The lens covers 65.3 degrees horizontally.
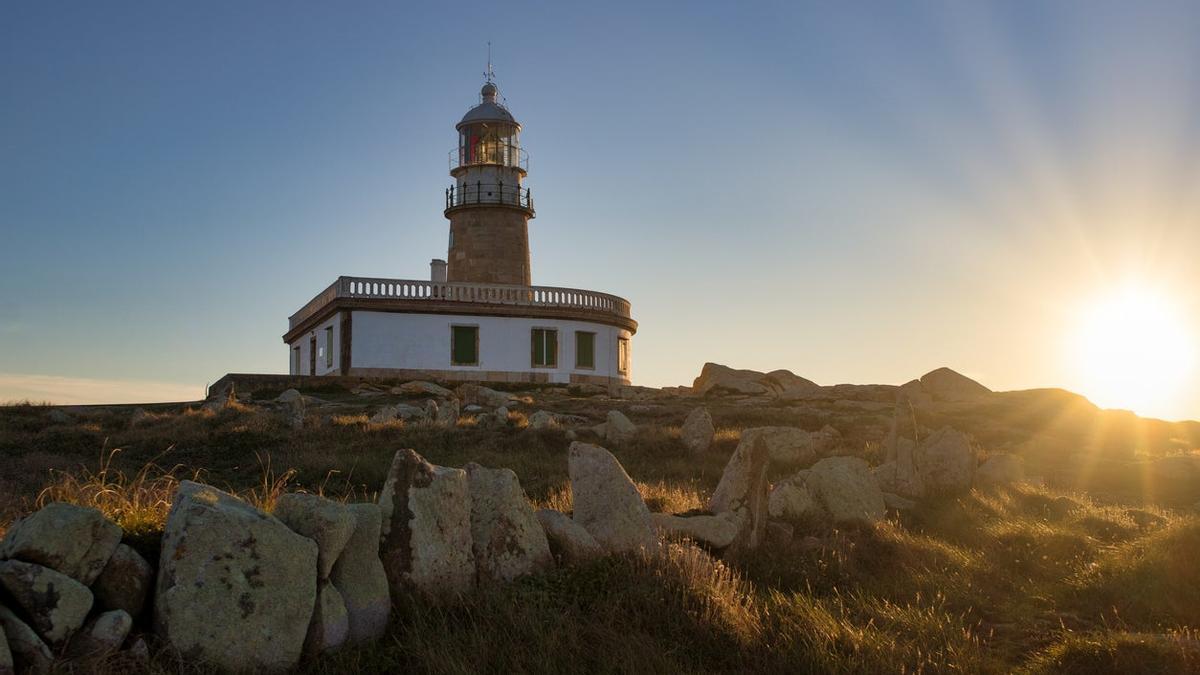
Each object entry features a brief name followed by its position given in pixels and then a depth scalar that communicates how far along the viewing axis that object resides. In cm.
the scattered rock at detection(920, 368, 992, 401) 3388
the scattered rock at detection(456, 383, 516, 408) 2800
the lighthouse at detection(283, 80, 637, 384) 3647
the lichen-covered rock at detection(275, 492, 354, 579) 564
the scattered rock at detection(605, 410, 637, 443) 1873
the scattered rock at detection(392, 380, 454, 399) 3094
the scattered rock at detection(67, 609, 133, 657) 479
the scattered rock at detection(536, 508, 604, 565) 716
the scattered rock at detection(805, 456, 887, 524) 1082
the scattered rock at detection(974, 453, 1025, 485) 1488
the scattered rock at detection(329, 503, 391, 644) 573
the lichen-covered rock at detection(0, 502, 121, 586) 490
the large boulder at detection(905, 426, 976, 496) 1377
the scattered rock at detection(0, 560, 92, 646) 472
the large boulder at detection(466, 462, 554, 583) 669
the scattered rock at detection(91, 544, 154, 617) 513
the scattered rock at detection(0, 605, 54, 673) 456
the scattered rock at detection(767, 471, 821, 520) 1073
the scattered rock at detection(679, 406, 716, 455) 1798
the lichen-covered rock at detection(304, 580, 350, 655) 546
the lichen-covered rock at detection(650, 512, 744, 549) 842
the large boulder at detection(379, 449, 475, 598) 623
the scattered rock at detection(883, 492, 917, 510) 1223
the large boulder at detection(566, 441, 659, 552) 760
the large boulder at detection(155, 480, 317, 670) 508
